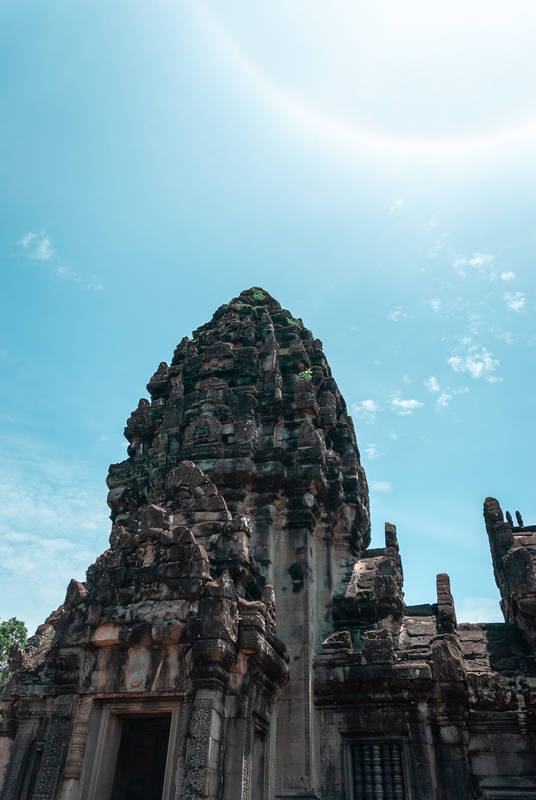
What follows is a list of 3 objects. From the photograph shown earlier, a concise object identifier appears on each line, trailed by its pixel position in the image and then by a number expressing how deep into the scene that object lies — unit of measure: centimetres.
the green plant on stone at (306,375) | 1764
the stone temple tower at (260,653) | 973
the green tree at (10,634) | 3178
